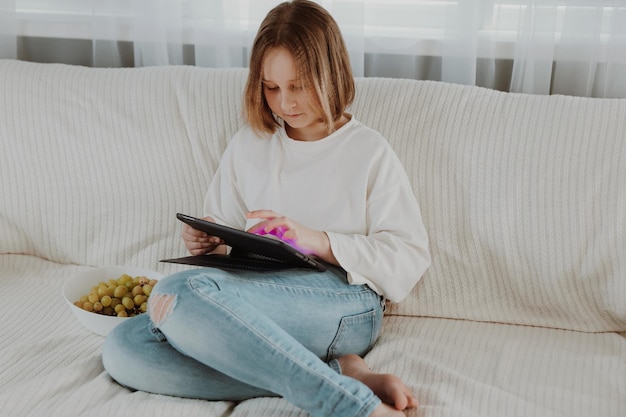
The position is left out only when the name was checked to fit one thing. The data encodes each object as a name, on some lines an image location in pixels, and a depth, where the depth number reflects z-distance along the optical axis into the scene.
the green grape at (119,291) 1.56
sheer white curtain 1.82
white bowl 1.53
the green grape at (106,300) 1.56
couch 1.37
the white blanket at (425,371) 1.30
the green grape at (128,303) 1.56
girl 1.26
